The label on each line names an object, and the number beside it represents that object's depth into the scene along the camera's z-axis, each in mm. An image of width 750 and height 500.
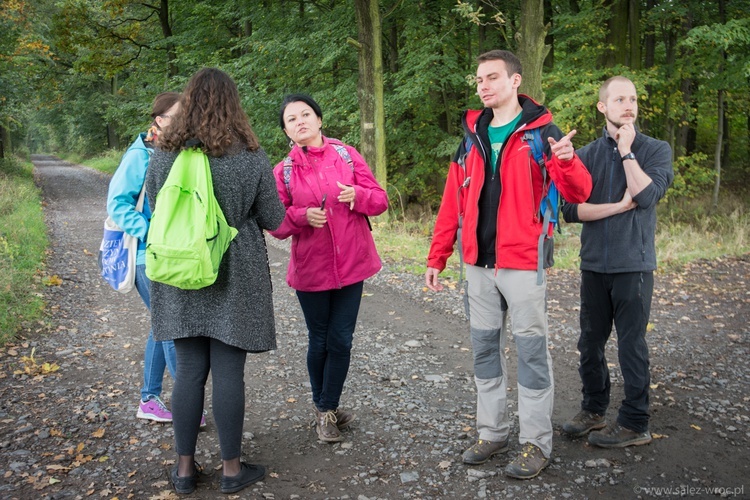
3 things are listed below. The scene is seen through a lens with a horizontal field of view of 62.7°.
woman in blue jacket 3840
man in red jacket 3479
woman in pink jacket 3932
